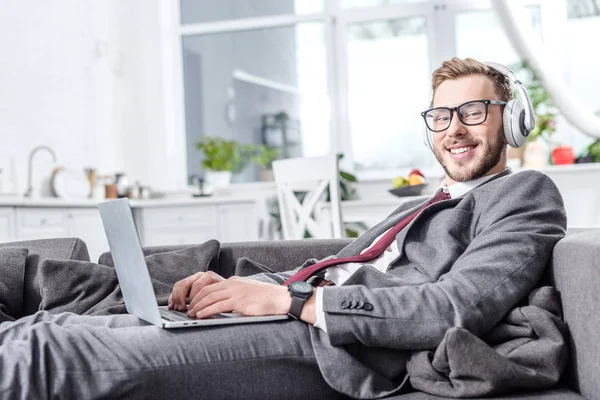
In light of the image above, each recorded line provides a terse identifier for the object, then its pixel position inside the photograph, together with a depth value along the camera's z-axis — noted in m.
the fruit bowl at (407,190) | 3.95
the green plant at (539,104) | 5.00
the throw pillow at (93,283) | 1.98
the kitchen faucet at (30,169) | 4.47
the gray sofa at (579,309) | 1.24
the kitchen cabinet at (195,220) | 5.08
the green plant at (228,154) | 5.64
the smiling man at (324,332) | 1.31
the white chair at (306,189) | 3.68
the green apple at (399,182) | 4.11
